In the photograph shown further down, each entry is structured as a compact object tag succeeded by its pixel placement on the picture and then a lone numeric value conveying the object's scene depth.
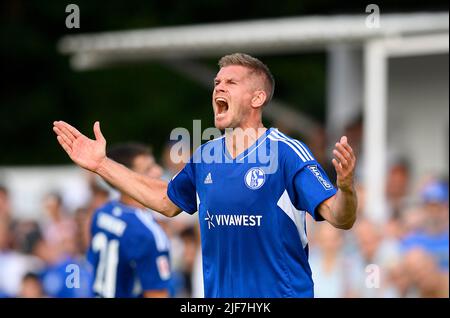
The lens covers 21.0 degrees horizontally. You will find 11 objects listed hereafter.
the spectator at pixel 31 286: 13.48
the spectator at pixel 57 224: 14.86
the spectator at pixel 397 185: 14.00
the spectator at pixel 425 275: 11.09
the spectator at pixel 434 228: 11.82
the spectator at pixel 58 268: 11.51
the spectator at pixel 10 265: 15.04
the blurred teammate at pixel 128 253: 9.30
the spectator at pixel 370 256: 11.41
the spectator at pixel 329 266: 11.48
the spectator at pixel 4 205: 15.82
